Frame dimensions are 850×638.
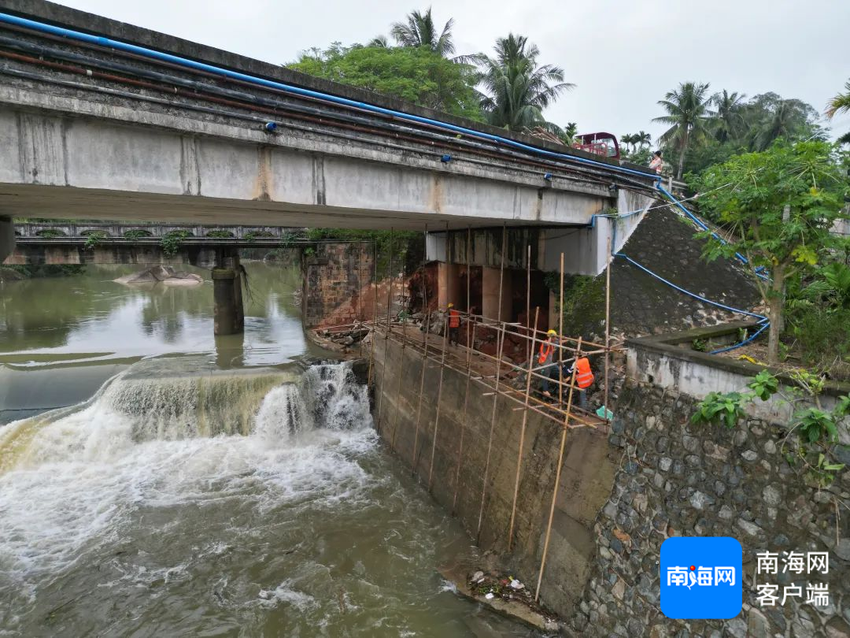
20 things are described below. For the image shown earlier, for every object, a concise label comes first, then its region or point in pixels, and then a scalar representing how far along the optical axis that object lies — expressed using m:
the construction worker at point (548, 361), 8.37
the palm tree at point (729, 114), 36.22
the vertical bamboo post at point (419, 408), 11.35
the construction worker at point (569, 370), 7.19
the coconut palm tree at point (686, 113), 32.16
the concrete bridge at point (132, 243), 17.80
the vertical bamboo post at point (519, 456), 7.37
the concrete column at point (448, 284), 15.78
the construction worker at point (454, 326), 13.16
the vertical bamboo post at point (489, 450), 8.47
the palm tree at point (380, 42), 29.15
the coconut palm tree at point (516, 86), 27.64
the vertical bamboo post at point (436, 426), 10.40
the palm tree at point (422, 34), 28.45
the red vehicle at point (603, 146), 16.69
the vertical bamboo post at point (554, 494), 6.73
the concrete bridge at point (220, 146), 5.20
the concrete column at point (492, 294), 13.51
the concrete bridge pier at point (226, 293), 19.95
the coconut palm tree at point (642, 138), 42.47
